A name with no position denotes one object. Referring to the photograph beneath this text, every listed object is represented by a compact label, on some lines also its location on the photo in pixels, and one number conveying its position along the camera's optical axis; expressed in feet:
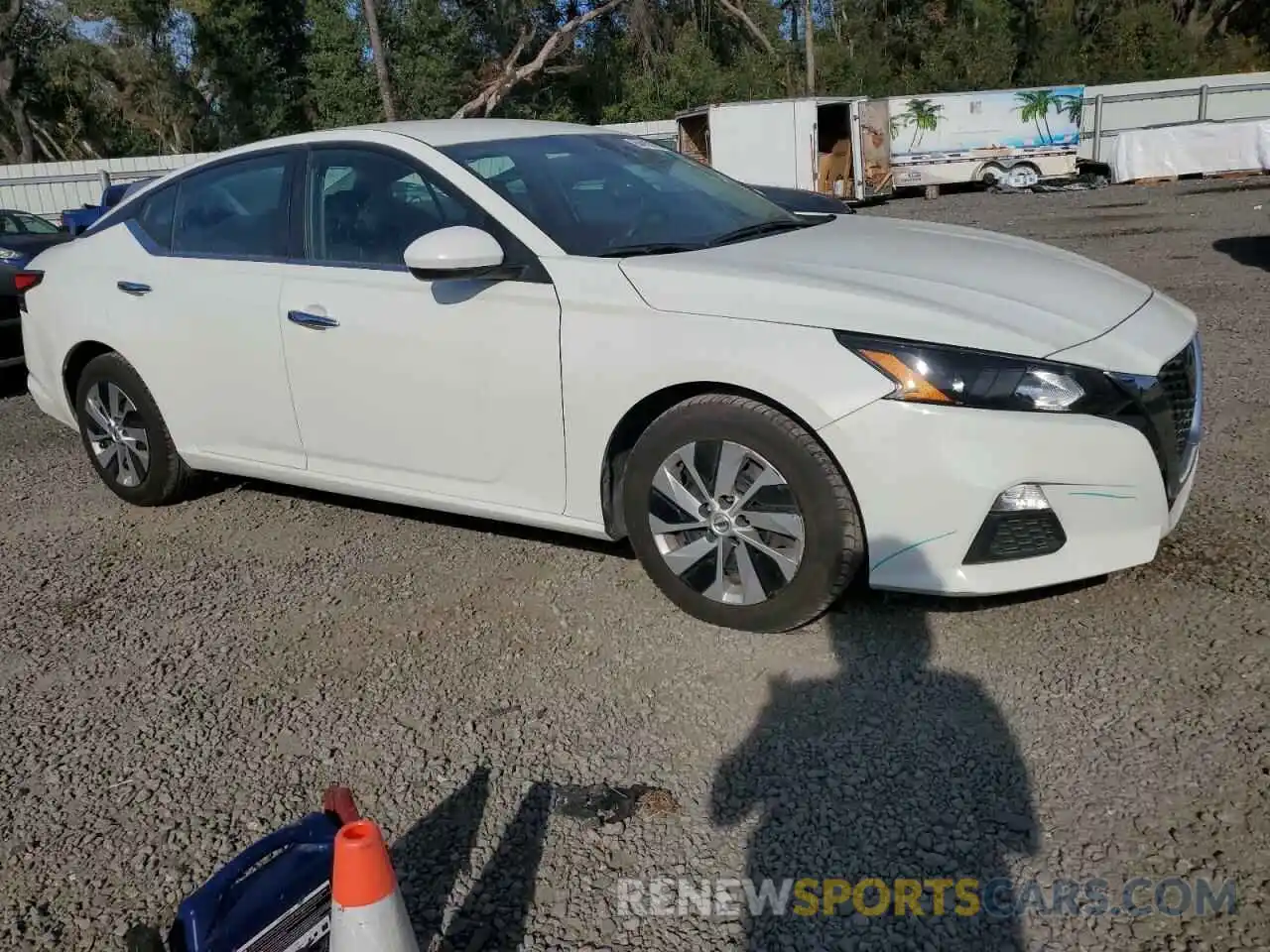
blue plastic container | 6.97
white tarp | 81.46
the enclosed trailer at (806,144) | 83.25
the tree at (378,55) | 99.19
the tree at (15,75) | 128.26
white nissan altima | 10.50
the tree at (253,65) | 132.57
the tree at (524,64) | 131.54
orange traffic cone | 6.37
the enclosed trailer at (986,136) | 86.74
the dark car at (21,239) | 28.63
